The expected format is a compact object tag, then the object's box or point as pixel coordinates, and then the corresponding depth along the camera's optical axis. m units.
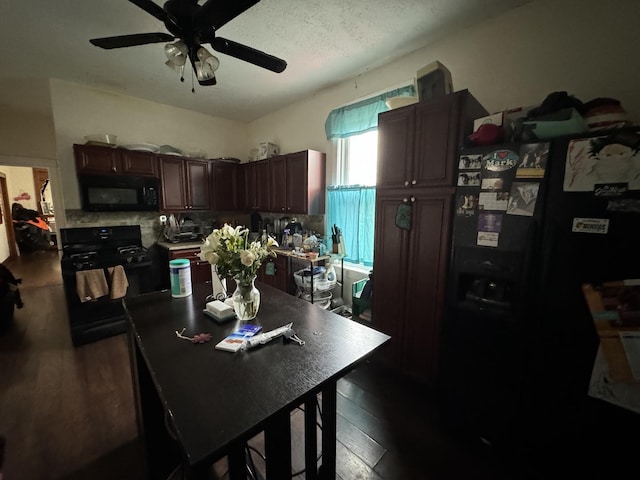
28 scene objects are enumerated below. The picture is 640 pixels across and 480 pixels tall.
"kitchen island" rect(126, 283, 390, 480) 0.67
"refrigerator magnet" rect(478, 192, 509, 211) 1.36
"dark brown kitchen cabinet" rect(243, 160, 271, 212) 3.71
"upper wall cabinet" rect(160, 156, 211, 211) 3.47
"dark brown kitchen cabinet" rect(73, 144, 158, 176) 2.96
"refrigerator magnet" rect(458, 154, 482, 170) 1.46
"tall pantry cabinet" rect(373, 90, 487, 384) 1.71
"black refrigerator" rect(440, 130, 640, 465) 1.06
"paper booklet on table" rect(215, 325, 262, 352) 0.99
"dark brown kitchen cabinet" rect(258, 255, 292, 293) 3.10
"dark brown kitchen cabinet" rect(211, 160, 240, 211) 3.89
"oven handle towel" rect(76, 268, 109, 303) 2.51
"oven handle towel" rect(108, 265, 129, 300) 2.68
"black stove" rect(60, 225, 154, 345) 2.53
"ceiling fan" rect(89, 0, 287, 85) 1.28
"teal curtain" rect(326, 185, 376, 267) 2.85
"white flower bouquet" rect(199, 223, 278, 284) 1.15
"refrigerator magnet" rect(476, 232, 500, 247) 1.39
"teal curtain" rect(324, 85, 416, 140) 2.55
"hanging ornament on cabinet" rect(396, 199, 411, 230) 1.90
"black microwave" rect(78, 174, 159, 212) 3.08
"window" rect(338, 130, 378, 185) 2.81
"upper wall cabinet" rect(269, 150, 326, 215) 3.14
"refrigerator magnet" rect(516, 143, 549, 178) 1.24
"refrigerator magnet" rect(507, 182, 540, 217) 1.27
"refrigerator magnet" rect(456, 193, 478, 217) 1.47
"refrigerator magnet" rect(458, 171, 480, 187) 1.46
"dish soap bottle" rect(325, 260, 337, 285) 2.92
